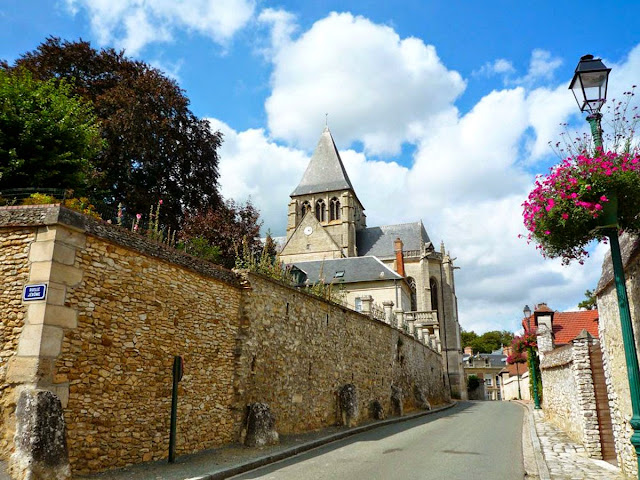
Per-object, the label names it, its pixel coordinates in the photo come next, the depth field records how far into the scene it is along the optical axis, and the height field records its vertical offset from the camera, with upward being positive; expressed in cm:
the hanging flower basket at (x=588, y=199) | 519 +174
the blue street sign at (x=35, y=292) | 625 +92
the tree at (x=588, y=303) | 3319 +414
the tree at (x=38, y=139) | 1054 +495
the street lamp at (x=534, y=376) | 2107 -57
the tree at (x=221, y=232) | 1650 +443
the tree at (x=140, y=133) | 1759 +851
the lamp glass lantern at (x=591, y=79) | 538 +307
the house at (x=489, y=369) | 5983 -73
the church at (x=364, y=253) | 3425 +1039
